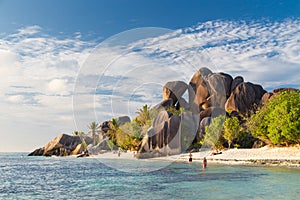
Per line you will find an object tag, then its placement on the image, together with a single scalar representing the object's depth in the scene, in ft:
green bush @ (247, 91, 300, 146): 140.77
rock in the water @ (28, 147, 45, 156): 396.47
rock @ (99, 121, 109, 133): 324.43
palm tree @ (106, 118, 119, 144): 284.86
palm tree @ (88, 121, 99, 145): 323.41
